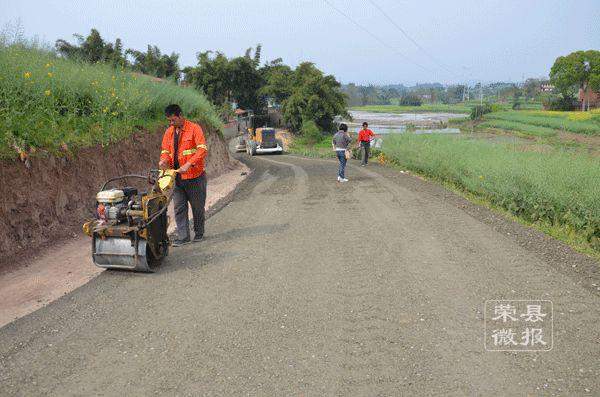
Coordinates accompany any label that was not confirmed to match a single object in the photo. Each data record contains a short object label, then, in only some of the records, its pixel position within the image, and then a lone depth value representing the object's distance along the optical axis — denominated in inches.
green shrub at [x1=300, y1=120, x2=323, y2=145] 1900.8
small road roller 239.9
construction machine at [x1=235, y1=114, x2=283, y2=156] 1358.3
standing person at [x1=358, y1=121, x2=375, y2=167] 831.1
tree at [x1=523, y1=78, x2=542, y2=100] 6033.5
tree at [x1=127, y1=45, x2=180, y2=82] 1897.1
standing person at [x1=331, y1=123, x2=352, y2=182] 585.6
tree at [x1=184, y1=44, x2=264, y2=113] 2123.5
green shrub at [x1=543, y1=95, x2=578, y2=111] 3246.1
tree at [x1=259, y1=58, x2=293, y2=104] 2138.3
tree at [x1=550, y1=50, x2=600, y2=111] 3107.8
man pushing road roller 280.1
